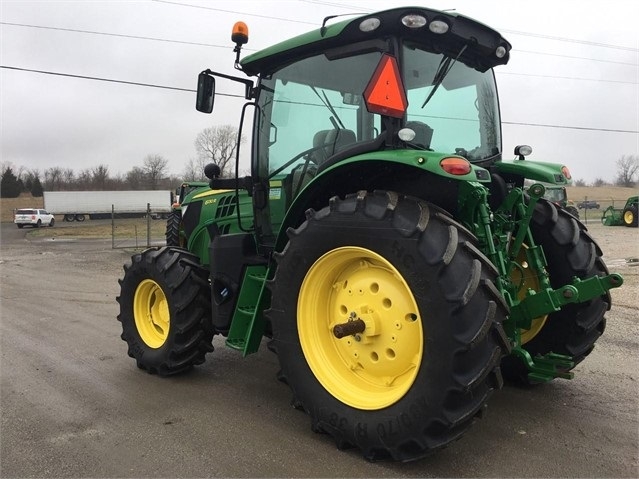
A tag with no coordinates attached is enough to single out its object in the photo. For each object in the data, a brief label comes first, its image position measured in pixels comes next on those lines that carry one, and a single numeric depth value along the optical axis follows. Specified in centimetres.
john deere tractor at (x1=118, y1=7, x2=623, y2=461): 264
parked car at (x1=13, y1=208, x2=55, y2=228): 3875
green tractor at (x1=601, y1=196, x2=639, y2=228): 2639
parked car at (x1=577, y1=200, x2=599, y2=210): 4234
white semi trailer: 4659
